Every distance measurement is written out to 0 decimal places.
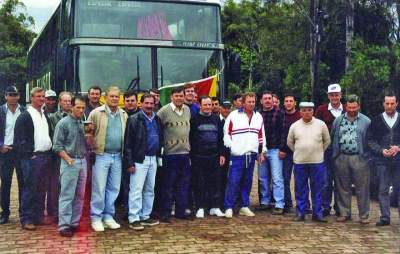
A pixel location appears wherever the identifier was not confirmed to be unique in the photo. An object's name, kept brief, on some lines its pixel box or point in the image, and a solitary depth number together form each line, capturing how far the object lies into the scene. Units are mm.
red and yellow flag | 9398
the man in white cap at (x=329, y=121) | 8430
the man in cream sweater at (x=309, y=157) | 8039
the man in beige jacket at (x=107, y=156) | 7219
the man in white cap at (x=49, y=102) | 8272
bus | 9156
